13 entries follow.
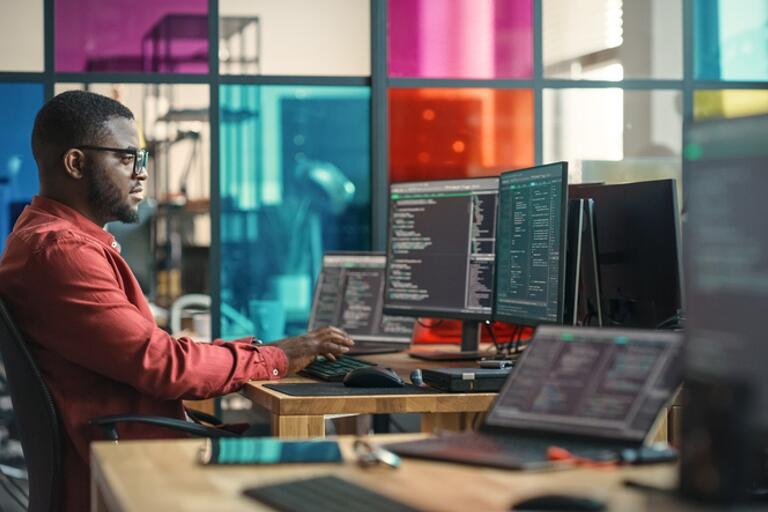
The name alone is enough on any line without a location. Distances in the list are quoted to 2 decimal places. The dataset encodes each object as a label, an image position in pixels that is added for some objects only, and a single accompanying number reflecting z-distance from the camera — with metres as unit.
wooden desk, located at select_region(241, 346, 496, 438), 2.74
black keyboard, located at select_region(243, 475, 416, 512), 1.37
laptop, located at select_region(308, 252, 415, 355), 3.92
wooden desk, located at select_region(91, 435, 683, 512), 1.43
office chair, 2.54
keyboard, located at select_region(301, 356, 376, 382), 3.10
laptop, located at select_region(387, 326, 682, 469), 1.63
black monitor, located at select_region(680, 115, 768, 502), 1.26
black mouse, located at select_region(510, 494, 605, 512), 1.35
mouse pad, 2.82
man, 2.65
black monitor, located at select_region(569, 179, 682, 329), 3.16
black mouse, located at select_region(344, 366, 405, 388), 2.89
